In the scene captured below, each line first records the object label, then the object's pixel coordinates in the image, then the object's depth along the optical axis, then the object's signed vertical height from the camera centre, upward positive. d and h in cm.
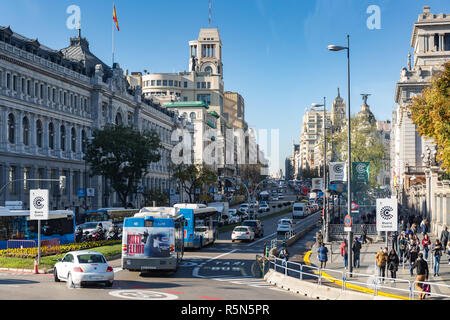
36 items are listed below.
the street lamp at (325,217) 5131 -344
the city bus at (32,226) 3966 -314
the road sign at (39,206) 3356 -142
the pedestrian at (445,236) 3553 -333
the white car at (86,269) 2447 -347
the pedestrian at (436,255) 3031 -375
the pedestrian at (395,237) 3735 -355
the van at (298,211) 9656 -509
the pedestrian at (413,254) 3003 -361
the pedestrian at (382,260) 2836 -366
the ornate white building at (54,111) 6519 +803
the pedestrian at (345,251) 3461 -401
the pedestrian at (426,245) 3578 -380
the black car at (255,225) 5962 -446
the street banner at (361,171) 4544 +38
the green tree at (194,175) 10162 +41
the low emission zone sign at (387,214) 2845 -166
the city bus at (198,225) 4400 -336
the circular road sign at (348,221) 3145 -217
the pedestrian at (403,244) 3482 -376
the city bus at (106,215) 5938 -345
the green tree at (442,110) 3794 +390
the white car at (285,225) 6378 -480
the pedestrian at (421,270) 2334 -339
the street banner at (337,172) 4369 +31
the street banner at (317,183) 6907 -69
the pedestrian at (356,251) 3472 -403
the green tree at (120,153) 7088 +276
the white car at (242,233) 5328 -464
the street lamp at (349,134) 3086 +206
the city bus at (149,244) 2886 -296
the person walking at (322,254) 3322 -396
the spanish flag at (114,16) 8650 +2163
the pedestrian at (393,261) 2871 -379
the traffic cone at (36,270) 3134 -441
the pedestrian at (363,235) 5059 -462
